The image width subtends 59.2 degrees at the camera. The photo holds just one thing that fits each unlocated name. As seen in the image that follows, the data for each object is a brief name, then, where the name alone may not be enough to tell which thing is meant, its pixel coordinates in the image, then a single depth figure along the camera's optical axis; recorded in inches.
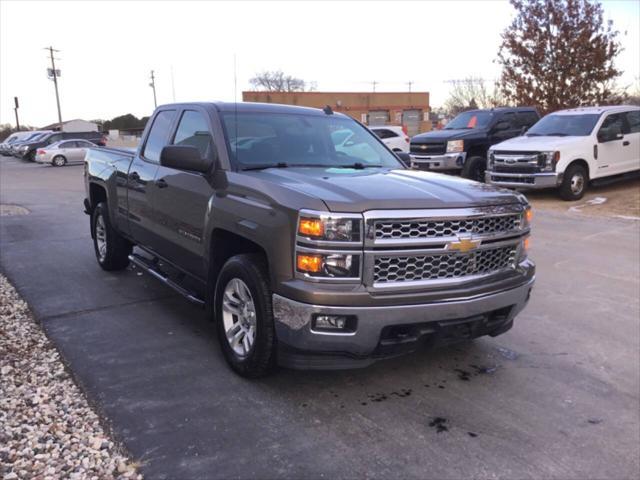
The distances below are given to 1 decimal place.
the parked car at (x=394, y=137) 810.2
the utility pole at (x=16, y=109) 2974.7
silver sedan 1278.3
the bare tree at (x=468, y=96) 2135.0
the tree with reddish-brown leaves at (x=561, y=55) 868.6
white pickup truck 479.5
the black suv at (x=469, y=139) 573.6
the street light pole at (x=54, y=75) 2459.4
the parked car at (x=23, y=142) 1556.3
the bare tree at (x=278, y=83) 2313.0
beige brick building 2290.2
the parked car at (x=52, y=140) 1429.6
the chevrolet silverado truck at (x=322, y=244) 126.0
